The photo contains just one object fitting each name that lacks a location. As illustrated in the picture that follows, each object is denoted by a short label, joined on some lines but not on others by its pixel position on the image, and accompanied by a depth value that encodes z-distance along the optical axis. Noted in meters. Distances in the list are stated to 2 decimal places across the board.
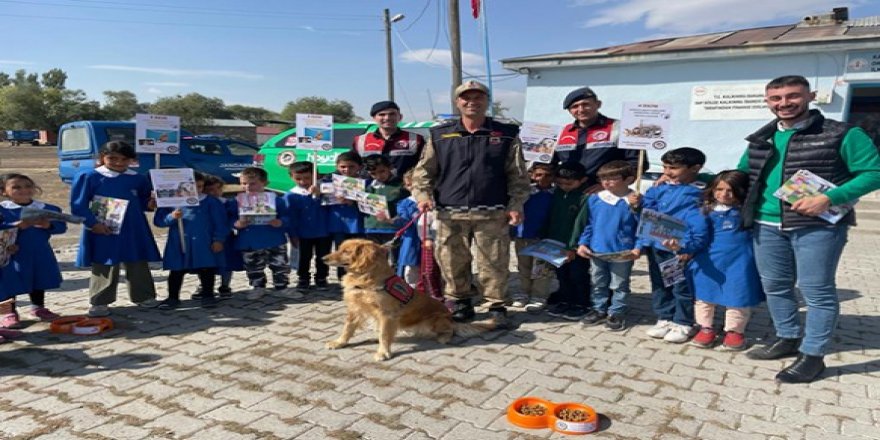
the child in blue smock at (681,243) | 4.36
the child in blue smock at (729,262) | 4.19
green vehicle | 11.87
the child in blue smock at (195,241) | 5.32
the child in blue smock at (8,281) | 4.51
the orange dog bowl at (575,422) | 3.04
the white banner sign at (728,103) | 11.60
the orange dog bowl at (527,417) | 3.12
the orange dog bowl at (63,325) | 4.68
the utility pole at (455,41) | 14.22
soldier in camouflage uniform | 4.60
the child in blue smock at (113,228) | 4.95
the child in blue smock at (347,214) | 5.82
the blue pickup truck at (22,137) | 54.50
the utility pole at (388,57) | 26.19
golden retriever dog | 4.22
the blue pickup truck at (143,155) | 14.20
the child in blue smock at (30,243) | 4.71
